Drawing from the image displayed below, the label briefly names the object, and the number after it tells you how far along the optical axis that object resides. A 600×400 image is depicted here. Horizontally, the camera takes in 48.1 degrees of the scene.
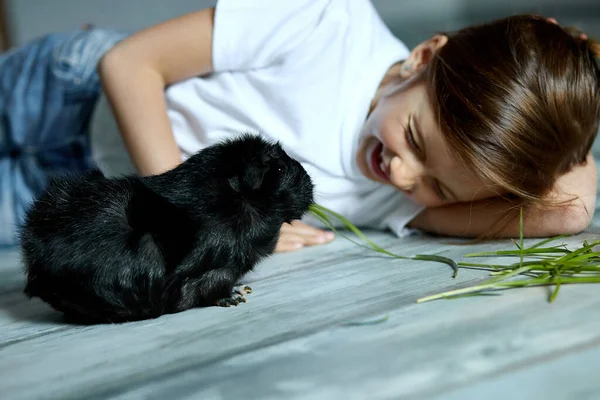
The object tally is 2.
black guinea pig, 0.82
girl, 1.21
